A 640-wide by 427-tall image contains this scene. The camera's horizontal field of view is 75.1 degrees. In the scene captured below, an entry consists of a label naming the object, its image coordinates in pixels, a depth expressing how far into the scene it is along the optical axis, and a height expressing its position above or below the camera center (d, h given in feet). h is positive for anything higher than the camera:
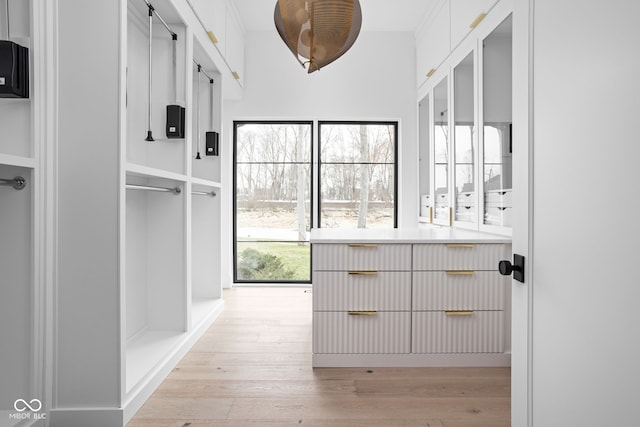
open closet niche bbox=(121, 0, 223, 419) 8.56 +0.54
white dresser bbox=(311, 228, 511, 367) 8.01 -1.72
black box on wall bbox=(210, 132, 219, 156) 11.64 +1.99
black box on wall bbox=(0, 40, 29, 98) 4.66 +1.63
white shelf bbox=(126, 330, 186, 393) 6.81 -2.63
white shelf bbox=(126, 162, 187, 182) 6.24 +0.69
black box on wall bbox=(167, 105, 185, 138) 8.46 +1.88
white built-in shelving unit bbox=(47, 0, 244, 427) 5.76 +0.14
